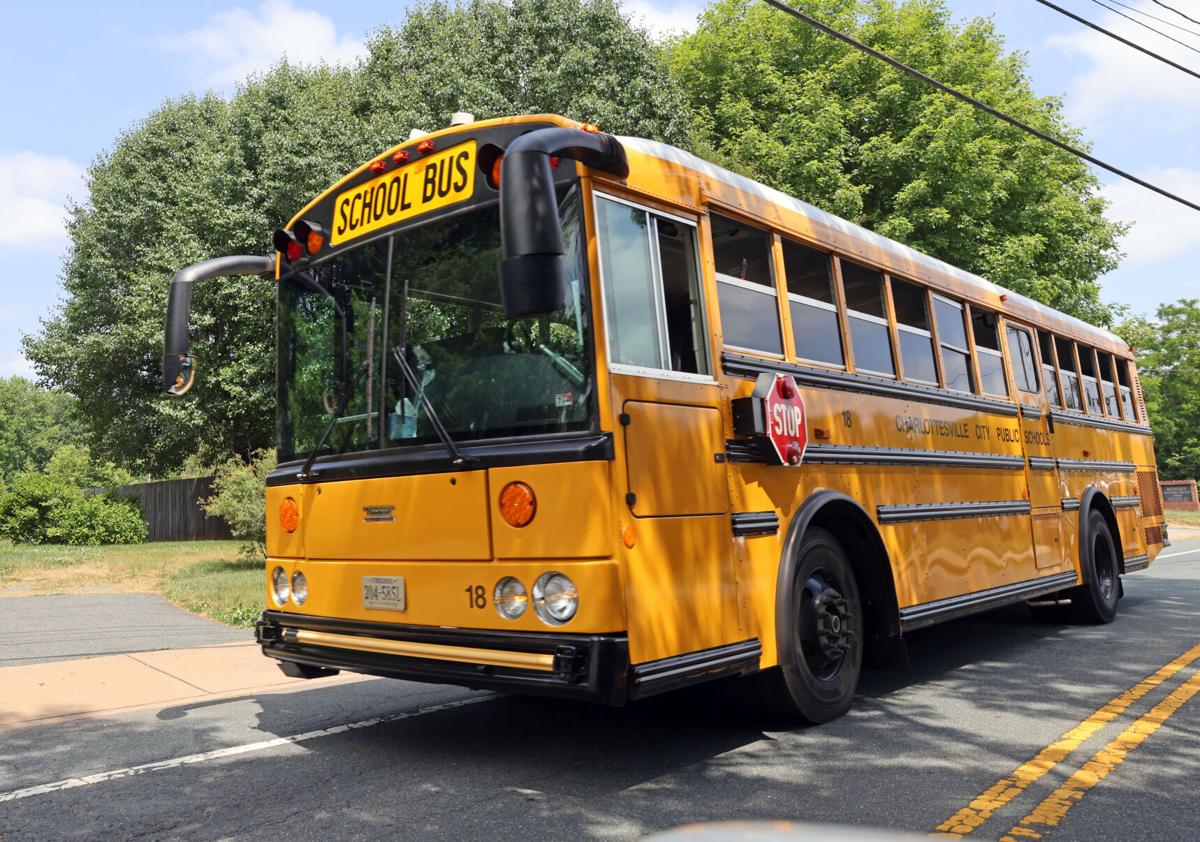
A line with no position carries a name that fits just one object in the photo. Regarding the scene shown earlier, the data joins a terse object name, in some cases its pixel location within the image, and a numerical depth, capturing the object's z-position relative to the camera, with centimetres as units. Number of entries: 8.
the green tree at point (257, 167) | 2138
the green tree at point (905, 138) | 2269
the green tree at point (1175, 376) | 6003
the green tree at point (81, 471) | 5669
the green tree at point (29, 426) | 7712
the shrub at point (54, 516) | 2427
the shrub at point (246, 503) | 1608
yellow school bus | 397
